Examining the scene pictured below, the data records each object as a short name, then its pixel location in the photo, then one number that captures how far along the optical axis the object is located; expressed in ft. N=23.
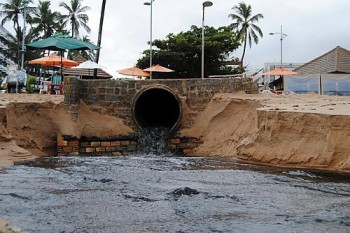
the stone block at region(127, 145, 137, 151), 45.24
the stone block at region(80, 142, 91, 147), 43.48
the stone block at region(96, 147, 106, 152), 44.09
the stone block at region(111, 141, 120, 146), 44.78
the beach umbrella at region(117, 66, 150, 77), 68.80
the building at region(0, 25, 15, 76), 174.81
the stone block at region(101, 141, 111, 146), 44.29
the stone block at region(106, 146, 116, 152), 44.45
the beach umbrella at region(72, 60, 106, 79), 54.60
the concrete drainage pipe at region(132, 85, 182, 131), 45.70
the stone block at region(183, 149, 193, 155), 45.14
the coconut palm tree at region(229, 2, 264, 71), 131.44
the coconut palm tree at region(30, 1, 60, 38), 138.31
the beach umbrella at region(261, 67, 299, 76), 68.84
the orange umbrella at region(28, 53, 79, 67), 53.41
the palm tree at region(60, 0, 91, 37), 135.64
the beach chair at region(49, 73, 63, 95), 52.42
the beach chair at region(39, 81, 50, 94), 66.46
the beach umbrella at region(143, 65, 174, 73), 68.34
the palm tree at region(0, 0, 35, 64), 145.38
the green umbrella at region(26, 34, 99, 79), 48.34
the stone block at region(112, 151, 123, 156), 44.57
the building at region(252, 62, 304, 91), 108.06
